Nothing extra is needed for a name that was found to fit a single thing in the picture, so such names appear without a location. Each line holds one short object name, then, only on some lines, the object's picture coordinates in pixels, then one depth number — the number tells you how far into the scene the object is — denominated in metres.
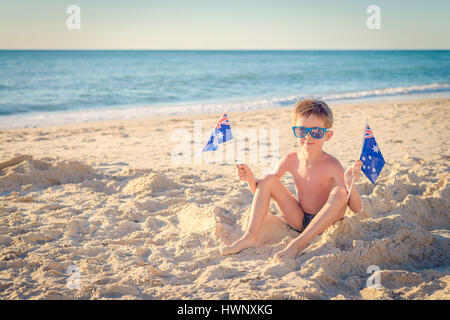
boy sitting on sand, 2.78
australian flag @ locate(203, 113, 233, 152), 3.20
